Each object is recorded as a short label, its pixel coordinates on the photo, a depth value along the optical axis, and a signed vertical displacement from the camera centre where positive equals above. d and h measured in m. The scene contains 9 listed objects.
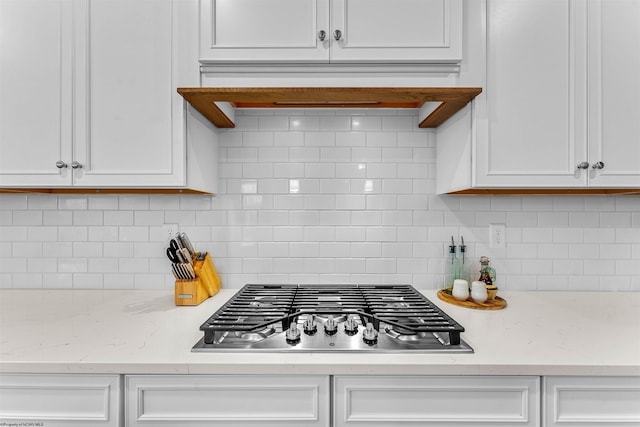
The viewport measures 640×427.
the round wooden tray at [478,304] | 1.42 -0.40
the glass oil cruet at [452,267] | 1.66 -0.27
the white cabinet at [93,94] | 1.30 +0.48
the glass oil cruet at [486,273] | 1.54 -0.29
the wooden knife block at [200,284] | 1.46 -0.33
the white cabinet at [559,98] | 1.29 +0.45
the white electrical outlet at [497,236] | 1.71 -0.12
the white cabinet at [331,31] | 1.25 +0.69
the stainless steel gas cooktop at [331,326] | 1.03 -0.38
